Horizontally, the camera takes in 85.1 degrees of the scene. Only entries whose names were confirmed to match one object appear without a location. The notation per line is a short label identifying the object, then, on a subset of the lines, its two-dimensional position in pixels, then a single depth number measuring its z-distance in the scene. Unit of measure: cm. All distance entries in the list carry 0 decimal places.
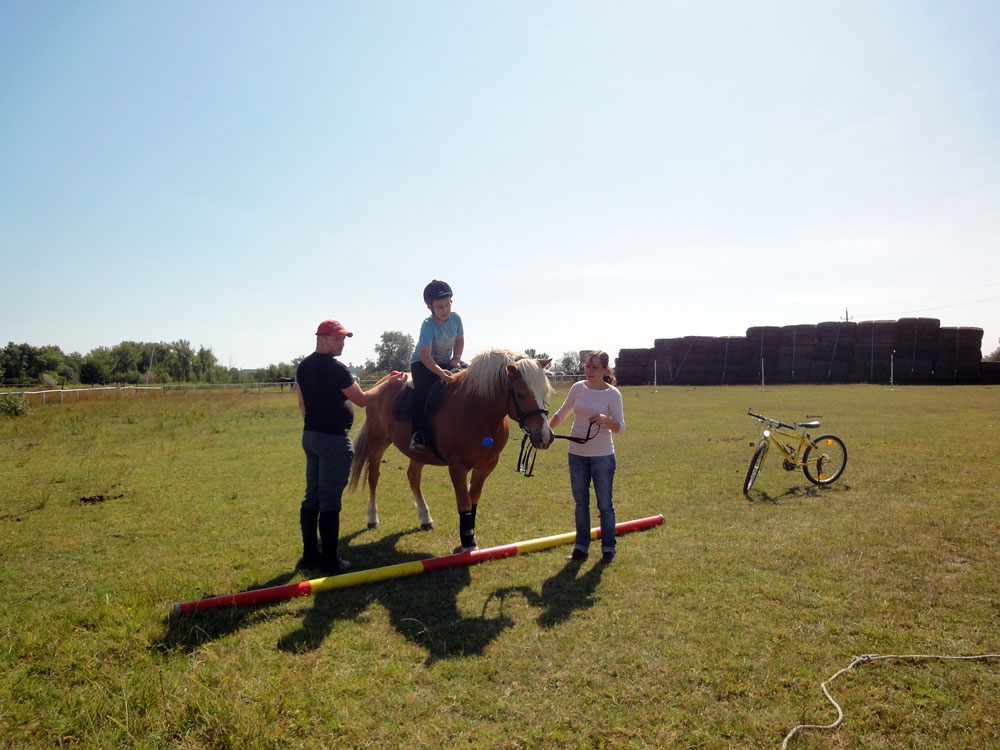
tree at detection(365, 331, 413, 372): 6007
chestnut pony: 521
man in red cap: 510
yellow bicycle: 849
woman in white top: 548
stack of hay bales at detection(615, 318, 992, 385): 3600
